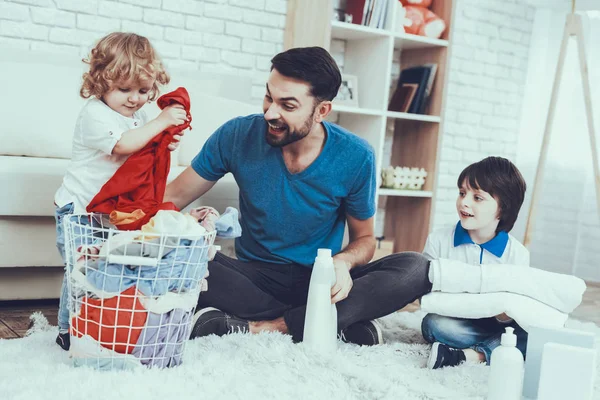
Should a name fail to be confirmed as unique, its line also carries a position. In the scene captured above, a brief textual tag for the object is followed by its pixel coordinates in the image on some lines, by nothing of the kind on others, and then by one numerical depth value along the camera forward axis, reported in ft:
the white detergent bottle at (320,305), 5.55
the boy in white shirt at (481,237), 6.26
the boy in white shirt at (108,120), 5.40
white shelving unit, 10.83
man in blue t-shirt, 6.15
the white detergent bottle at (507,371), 4.64
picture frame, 11.19
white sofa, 6.73
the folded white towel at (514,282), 5.90
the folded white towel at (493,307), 5.84
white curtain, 12.98
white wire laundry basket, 4.69
